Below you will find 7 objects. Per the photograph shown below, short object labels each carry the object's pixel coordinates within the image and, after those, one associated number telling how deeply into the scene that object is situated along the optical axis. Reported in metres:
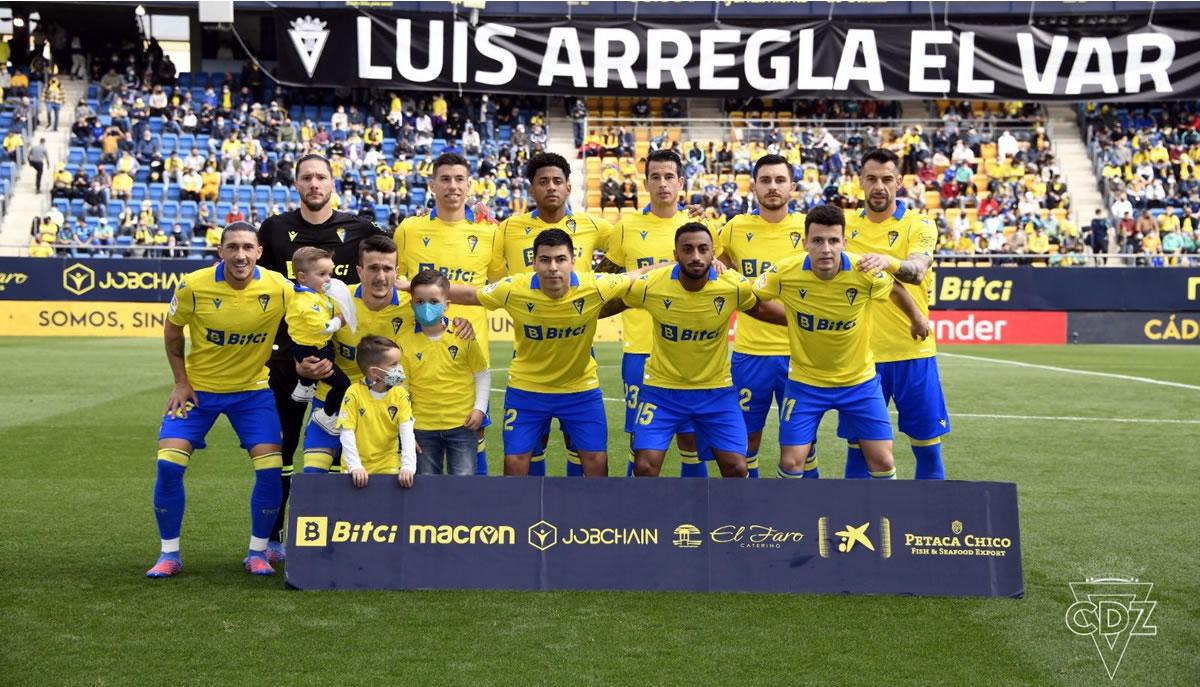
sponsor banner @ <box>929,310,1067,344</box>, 28.83
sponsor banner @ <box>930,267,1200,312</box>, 28.31
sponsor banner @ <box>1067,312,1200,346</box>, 28.42
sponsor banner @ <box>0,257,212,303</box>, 28.25
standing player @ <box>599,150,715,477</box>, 8.33
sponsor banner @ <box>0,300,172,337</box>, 28.45
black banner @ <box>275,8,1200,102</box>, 36.59
